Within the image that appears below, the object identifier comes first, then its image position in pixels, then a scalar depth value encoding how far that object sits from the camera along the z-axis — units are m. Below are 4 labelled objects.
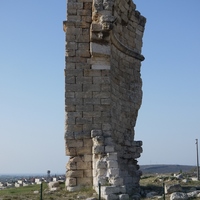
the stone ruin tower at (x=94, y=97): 11.19
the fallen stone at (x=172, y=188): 11.20
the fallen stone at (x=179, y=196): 9.81
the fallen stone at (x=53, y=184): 12.14
